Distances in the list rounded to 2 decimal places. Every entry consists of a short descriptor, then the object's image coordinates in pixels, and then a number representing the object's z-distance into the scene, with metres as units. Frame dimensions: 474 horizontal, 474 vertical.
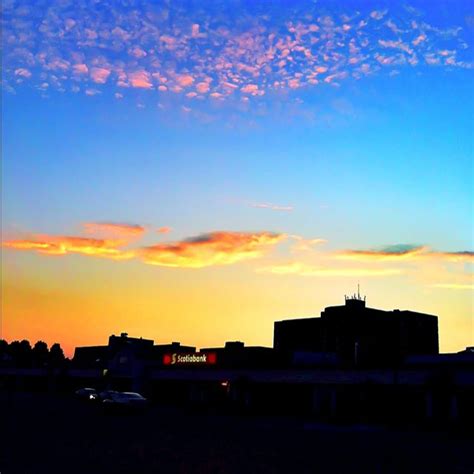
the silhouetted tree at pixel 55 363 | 105.14
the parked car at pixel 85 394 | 70.12
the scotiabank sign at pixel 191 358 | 71.82
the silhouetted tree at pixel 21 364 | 120.81
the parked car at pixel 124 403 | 47.59
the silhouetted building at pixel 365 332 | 114.88
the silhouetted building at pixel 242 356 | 70.22
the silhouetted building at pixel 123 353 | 84.00
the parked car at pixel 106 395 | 49.09
